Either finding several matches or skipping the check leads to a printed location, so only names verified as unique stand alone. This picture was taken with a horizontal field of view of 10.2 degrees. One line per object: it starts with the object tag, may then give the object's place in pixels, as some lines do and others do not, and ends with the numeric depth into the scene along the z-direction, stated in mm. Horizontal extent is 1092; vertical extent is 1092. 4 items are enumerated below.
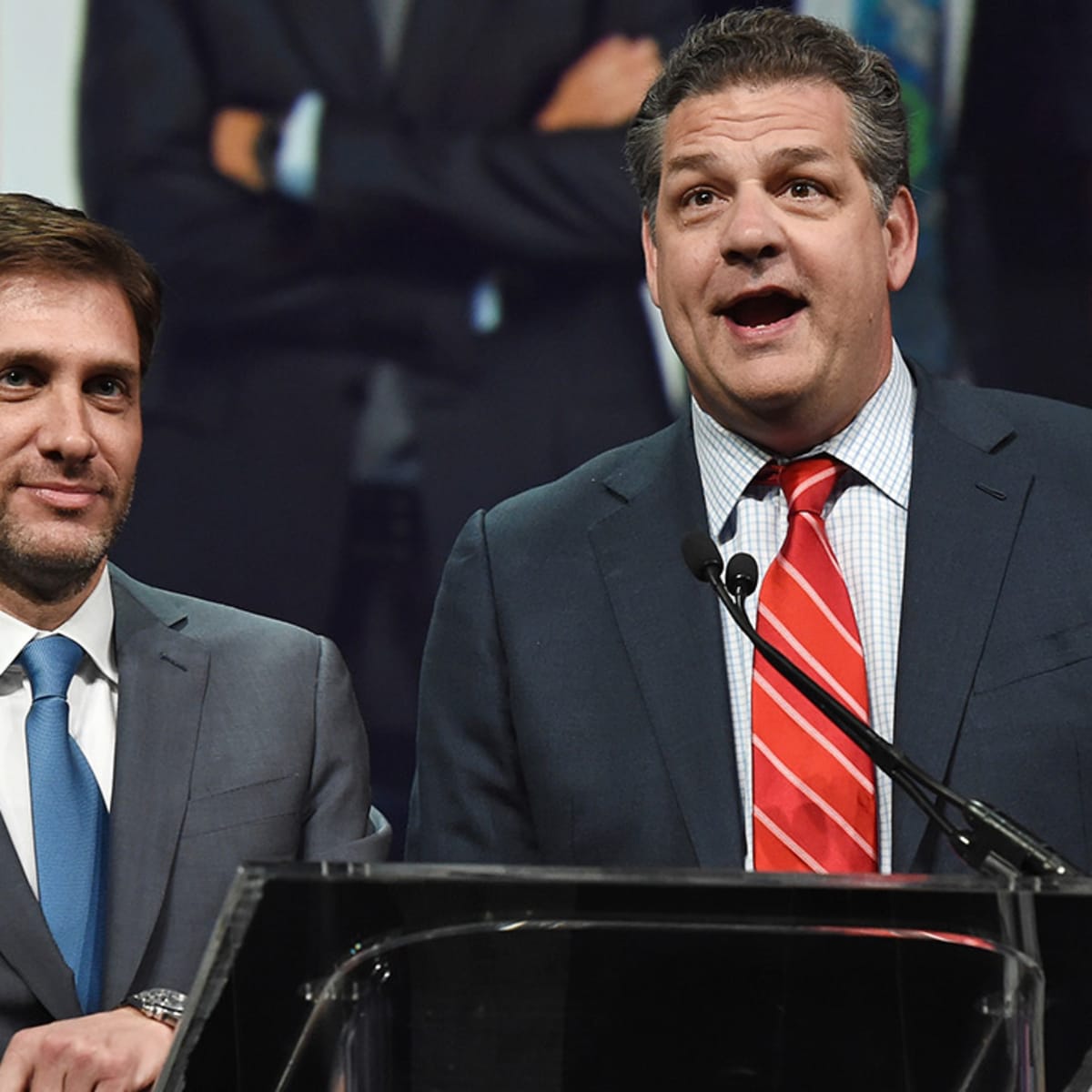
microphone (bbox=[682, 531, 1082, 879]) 3462
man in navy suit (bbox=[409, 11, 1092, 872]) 3803
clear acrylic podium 3375
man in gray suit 3859
